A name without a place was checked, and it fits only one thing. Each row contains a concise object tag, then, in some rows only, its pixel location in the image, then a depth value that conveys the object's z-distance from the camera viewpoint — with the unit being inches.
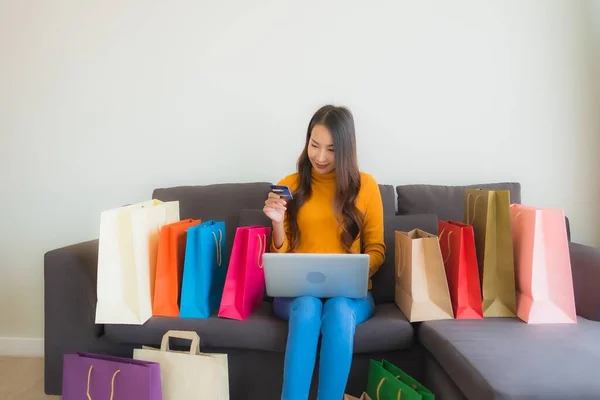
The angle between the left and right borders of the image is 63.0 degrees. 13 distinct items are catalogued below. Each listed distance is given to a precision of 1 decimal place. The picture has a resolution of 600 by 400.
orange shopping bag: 68.5
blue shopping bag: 67.7
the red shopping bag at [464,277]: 65.3
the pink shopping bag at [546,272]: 63.0
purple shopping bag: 58.2
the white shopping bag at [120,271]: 66.1
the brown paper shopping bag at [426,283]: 65.0
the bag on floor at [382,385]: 55.3
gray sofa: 51.1
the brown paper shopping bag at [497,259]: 66.0
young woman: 63.3
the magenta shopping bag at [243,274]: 66.7
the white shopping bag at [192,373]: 60.0
